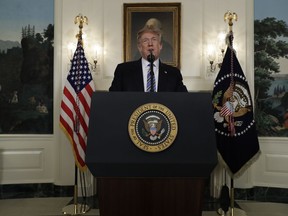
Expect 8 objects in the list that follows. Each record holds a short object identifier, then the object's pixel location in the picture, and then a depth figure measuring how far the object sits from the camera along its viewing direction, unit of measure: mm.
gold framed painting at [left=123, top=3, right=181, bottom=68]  4969
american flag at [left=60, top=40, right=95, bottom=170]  4262
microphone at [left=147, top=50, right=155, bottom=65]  2053
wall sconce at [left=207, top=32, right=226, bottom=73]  4863
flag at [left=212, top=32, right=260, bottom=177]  4102
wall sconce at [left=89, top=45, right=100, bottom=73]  4922
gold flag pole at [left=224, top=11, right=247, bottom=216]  4094
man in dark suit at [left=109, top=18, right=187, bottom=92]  2926
